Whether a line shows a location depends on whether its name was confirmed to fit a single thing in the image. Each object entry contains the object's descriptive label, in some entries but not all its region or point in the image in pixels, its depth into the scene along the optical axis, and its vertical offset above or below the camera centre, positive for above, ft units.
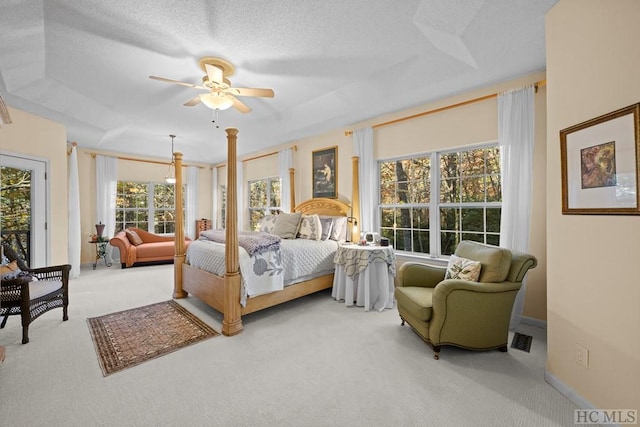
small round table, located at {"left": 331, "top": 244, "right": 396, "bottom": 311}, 10.44 -2.57
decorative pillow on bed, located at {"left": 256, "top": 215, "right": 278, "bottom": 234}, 14.34 -0.56
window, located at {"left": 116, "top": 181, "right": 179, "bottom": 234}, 21.03 +0.68
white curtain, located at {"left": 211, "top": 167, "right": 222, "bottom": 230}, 25.02 +1.53
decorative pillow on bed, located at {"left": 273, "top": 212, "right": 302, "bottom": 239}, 13.21 -0.63
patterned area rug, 7.09 -3.84
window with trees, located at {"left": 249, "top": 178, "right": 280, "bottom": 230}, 19.80 +1.19
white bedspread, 9.04 -1.91
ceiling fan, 8.44 +4.22
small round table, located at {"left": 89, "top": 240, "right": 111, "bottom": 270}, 18.38 -2.63
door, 11.58 +0.42
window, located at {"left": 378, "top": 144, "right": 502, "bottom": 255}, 10.42 +0.57
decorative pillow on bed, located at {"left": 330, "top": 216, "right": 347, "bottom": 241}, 13.48 -0.83
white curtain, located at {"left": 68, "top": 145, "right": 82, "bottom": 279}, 15.31 -0.14
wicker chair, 7.50 -2.44
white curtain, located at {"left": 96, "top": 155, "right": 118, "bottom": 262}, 19.06 +1.64
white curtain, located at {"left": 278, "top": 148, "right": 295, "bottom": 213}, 17.57 +2.40
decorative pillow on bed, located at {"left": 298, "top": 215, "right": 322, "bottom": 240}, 12.89 -0.74
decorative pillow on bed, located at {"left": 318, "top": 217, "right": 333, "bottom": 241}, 13.24 -0.72
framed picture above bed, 15.19 +2.45
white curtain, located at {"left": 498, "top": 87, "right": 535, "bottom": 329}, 8.81 +1.55
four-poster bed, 8.45 -2.58
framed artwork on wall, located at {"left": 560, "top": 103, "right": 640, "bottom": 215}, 4.39 +0.89
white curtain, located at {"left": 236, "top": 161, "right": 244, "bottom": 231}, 21.85 +1.74
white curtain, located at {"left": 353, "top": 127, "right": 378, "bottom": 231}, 13.26 +1.59
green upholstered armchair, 6.75 -2.50
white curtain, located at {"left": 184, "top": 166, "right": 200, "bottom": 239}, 23.81 +1.19
